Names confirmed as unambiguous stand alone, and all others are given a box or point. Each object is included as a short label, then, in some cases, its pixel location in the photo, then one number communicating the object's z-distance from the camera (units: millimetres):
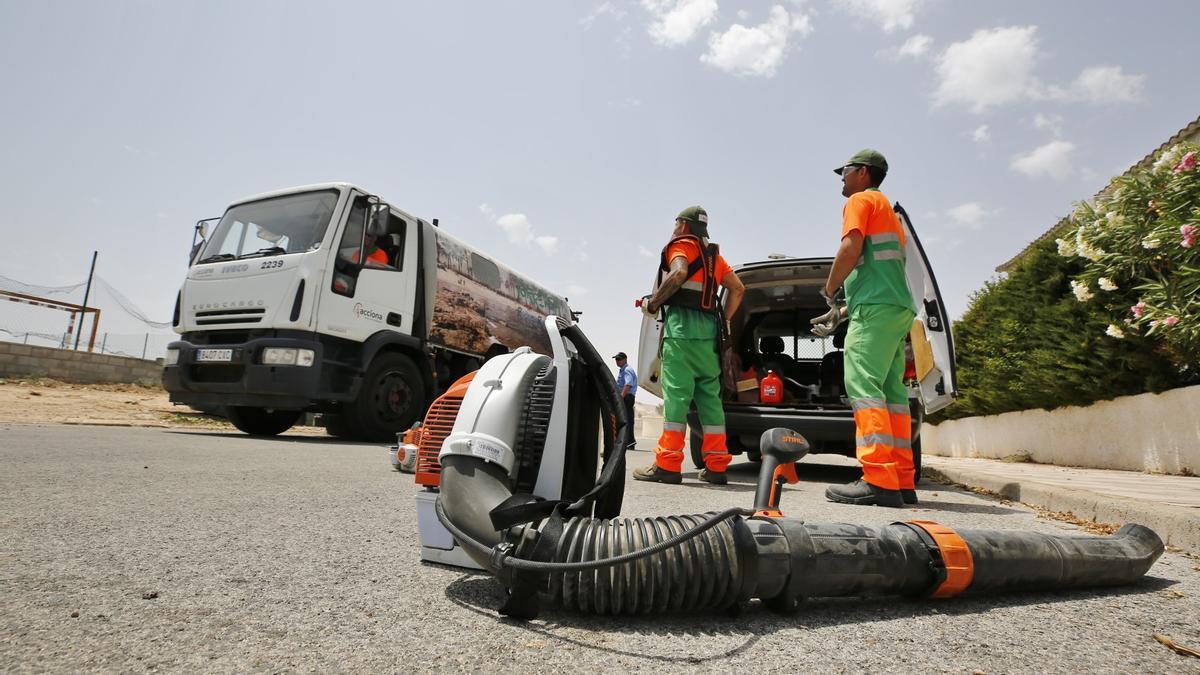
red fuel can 5855
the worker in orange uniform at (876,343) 3484
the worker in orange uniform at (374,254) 7305
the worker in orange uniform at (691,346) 4742
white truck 6598
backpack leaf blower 1367
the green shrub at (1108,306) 4922
